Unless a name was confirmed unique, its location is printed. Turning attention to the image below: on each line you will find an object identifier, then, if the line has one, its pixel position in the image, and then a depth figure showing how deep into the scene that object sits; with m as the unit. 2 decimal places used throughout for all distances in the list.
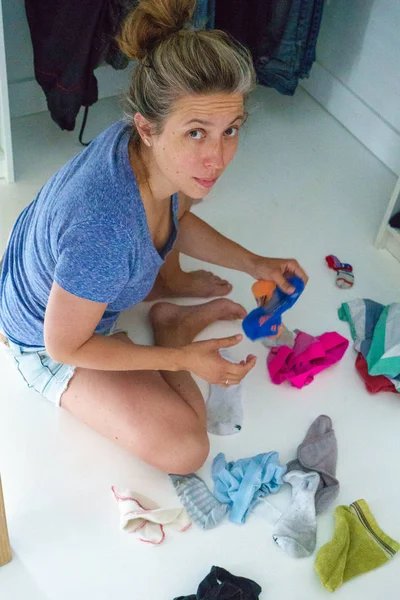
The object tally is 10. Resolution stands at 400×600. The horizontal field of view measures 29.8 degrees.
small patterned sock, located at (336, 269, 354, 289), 1.97
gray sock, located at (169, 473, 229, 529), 1.45
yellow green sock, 1.39
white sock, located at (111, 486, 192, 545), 1.41
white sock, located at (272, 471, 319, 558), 1.42
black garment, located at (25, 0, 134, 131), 1.87
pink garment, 1.72
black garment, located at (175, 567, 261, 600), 1.29
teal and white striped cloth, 1.70
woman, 1.20
